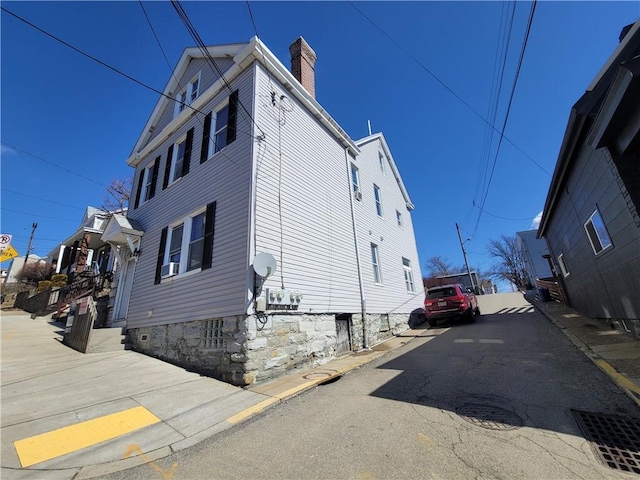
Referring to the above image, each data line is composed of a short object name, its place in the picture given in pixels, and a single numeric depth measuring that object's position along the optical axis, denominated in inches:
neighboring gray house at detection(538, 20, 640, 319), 199.2
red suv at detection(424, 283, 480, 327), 480.4
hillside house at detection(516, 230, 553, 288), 1301.7
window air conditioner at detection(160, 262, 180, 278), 345.1
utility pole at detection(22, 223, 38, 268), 1435.3
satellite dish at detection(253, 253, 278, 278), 252.5
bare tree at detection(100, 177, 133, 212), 956.0
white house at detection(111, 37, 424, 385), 269.6
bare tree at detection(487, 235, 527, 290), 1707.7
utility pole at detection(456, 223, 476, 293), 1216.3
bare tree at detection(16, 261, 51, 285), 1132.3
